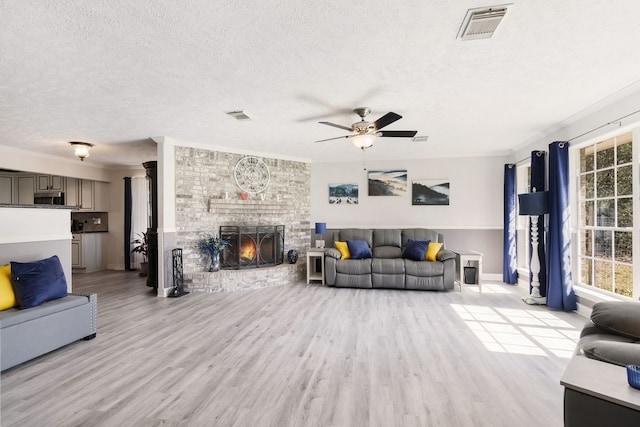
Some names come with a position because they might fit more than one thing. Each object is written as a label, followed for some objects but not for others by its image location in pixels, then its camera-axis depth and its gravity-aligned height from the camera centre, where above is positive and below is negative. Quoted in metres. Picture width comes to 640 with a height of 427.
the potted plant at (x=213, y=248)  5.37 -0.58
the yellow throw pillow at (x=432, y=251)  5.43 -0.68
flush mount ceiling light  5.08 +1.16
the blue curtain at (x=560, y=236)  4.00 -0.33
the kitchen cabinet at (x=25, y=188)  7.07 +0.68
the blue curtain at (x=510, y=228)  5.73 -0.30
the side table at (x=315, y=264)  5.86 -1.02
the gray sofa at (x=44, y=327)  2.47 -0.99
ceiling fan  3.45 +0.95
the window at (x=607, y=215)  3.39 -0.05
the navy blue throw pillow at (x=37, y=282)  2.76 -0.61
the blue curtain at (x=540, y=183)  4.52 +0.43
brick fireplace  5.22 +0.07
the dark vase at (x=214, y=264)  5.36 -0.86
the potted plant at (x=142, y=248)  6.69 -0.75
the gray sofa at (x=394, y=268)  5.18 -0.97
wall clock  5.85 +0.79
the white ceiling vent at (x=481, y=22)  1.89 +1.24
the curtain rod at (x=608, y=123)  3.10 +0.97
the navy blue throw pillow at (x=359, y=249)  5.71 -0.67
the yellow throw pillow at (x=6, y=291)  2.70 -0.67
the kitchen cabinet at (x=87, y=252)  7.19 -0.85
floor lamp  4.25 -0.11
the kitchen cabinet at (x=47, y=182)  7.13 +0.83
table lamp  6.15 -0.32
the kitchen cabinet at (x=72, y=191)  7.26 +0.62
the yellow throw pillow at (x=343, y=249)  5.82 -0.68
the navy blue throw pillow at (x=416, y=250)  5.39 -0.66
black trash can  5.59 -1.17
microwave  7.11 +0.45
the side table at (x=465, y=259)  5.15 -0.81
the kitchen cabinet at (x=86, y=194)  7.32 +0.55
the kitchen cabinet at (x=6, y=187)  6.95 +0.70
